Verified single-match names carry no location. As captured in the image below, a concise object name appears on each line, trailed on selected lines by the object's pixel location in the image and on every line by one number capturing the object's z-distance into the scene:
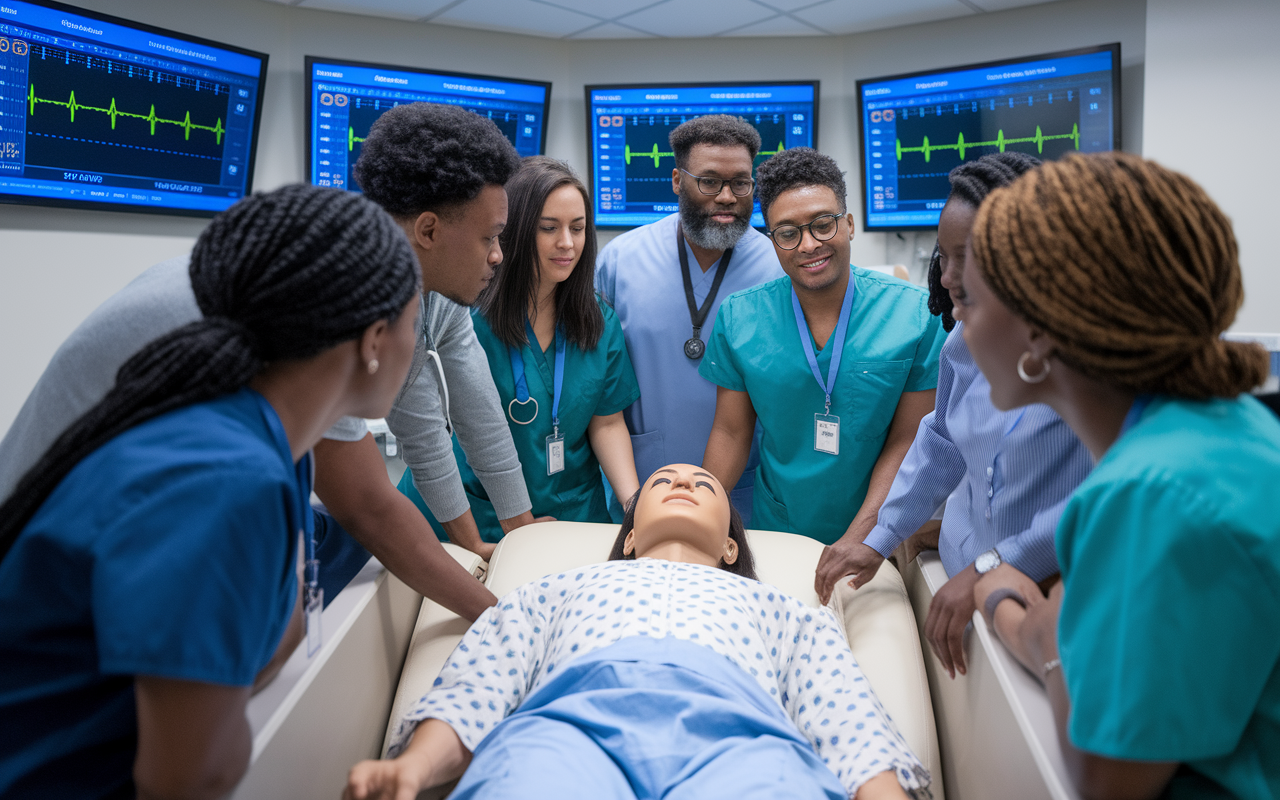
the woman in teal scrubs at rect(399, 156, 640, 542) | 2.21
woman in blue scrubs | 0.74
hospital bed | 1.06
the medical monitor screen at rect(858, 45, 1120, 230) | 3.38
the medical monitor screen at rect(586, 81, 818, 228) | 3.97
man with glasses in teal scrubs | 2.02
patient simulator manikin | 1.09
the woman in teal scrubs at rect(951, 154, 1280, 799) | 0.72
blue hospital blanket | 1.07
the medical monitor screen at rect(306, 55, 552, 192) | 3.60
